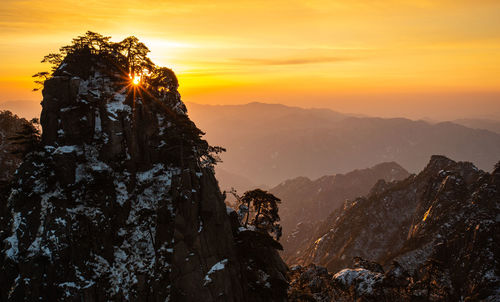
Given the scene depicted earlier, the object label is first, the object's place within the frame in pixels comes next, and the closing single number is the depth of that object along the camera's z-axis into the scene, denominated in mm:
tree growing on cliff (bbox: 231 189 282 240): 49031
